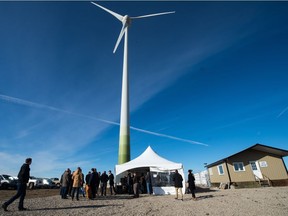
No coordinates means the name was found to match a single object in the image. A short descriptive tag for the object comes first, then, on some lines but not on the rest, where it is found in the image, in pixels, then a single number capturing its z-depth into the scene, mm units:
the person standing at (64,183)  10812
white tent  14703
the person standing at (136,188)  11826
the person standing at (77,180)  10055
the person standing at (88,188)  10420
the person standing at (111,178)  14336
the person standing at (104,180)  13394
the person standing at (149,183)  15273
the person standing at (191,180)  10498
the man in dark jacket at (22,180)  6309
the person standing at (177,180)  10644
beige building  21517
